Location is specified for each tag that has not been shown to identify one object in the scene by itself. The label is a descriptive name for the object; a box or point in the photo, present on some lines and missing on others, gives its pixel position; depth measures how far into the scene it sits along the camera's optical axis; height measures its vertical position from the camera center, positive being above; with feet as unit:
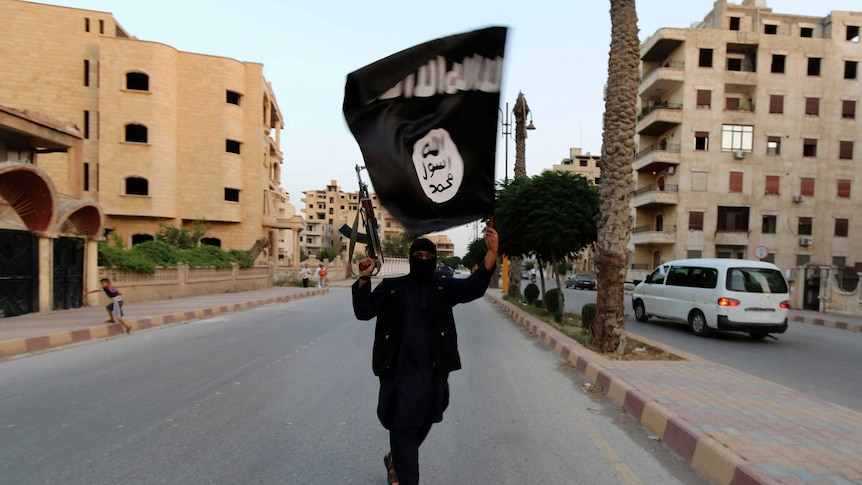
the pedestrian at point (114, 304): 38.22 -6.13
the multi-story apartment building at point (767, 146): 129.80 +24.77
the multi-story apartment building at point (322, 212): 363.97 +14.95
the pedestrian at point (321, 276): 108.78 -9.83
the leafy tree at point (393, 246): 282.15 -7.69
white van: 37.83 -4.38
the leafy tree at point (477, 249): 126.69 -4.07
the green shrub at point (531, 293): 65.15 -7.39
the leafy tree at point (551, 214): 45.70 +2.01
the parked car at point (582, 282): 137.39 -12.27
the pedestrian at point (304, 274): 111.34 -9.93
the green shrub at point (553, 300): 48.64 -6.27
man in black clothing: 9.86 -2.26
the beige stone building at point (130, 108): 109.70 +26.25
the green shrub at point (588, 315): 35.78 -5.54
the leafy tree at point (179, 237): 98.37 -1.95
